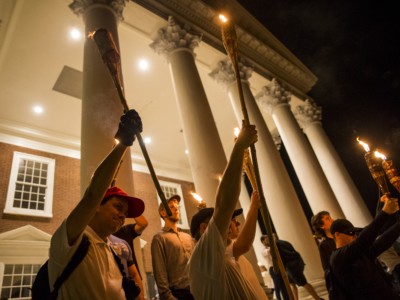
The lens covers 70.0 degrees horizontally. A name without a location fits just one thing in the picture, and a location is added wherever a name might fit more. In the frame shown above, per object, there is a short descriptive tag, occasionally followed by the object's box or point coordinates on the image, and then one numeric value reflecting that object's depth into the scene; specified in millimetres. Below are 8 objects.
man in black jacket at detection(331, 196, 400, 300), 2809
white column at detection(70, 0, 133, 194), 4613
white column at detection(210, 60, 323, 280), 8398
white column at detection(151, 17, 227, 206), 6625
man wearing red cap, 1570
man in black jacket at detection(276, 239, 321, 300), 6094
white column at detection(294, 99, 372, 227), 12859
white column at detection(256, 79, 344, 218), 11492
